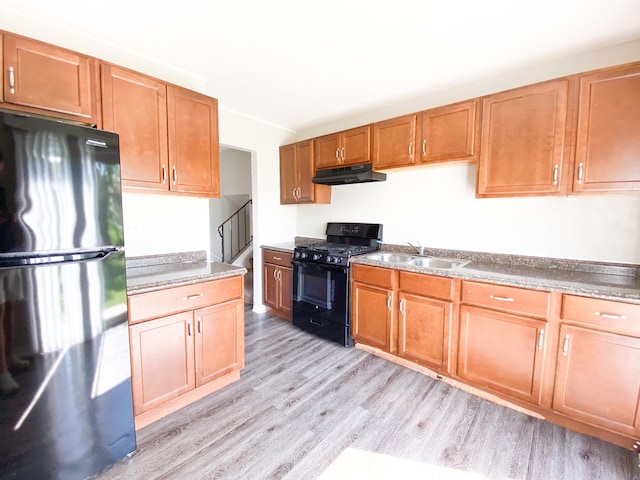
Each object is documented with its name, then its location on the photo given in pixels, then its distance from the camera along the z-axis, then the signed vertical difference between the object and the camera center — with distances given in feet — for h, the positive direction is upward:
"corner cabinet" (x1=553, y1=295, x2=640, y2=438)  5.20 -2.77
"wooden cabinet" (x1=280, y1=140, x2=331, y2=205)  11.67 +1.82
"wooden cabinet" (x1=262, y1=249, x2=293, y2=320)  11.41 -2.67
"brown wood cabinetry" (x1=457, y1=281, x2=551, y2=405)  6.11 -2.73
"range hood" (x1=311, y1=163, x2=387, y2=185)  9.77 +1.60
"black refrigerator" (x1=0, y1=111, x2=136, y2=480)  3.91 -1.25
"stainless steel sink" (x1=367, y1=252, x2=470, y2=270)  8.80 -1.29
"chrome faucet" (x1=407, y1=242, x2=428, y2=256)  9.46 -0.98
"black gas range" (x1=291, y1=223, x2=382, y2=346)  9.45 -2.17
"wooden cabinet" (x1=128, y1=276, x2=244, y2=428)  5.65 -2.81
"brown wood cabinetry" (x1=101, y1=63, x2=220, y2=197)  6.02 +2.02
